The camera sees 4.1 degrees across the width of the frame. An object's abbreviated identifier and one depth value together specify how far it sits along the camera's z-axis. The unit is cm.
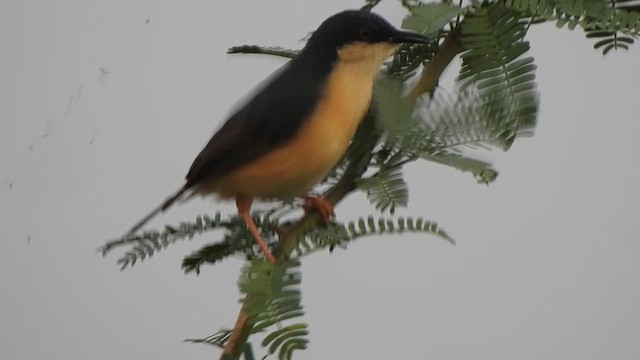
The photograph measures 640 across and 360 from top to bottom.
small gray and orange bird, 247
